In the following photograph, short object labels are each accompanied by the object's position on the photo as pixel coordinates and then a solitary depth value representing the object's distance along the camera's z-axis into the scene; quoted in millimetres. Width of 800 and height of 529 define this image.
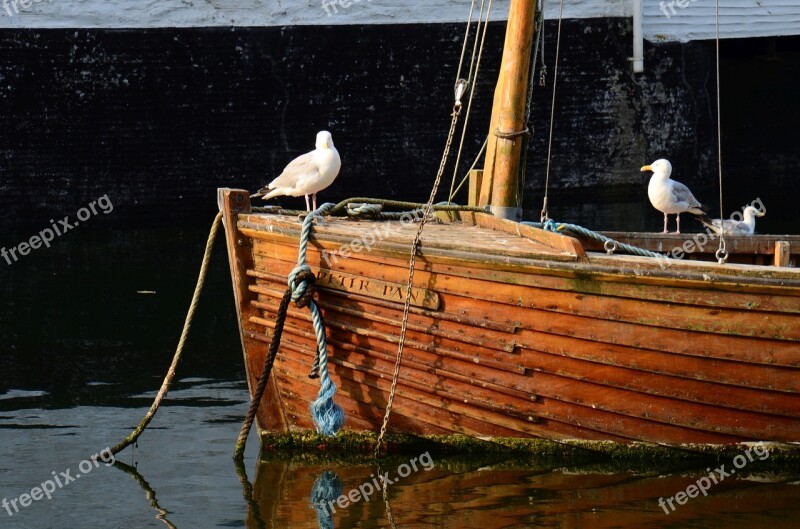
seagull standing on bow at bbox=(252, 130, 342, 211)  17187
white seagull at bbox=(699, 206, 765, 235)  20250
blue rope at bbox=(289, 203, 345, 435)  14445
